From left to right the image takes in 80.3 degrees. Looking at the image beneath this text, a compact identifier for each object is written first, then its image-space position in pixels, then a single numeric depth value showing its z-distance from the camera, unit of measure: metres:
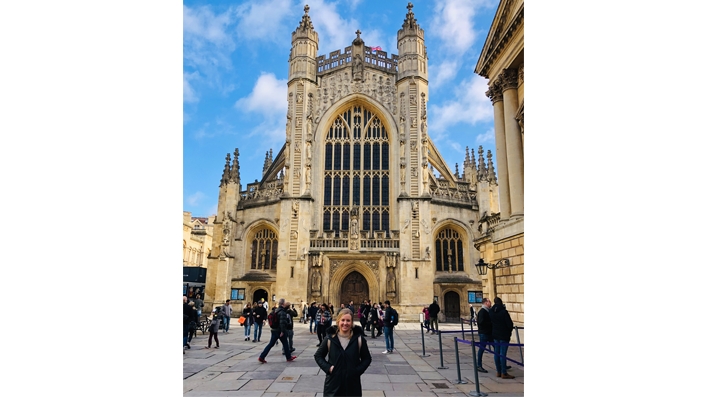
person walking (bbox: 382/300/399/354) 10.76
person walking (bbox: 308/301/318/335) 17.02
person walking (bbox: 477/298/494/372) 7.80
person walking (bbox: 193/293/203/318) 16.12
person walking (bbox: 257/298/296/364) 9.01
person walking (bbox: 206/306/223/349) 11.20
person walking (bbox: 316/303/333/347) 11.41
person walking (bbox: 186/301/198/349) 11.37
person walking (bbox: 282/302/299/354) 9.42
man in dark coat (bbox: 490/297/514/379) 6.99
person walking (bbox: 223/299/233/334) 16.39
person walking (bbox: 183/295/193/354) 10.57
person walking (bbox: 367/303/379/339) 14.16
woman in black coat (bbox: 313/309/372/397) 3.41
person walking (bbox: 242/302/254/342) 13.64
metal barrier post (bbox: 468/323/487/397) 5.62
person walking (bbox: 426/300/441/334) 14.85
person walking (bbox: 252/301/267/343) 12.81
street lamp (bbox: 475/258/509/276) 10.32
